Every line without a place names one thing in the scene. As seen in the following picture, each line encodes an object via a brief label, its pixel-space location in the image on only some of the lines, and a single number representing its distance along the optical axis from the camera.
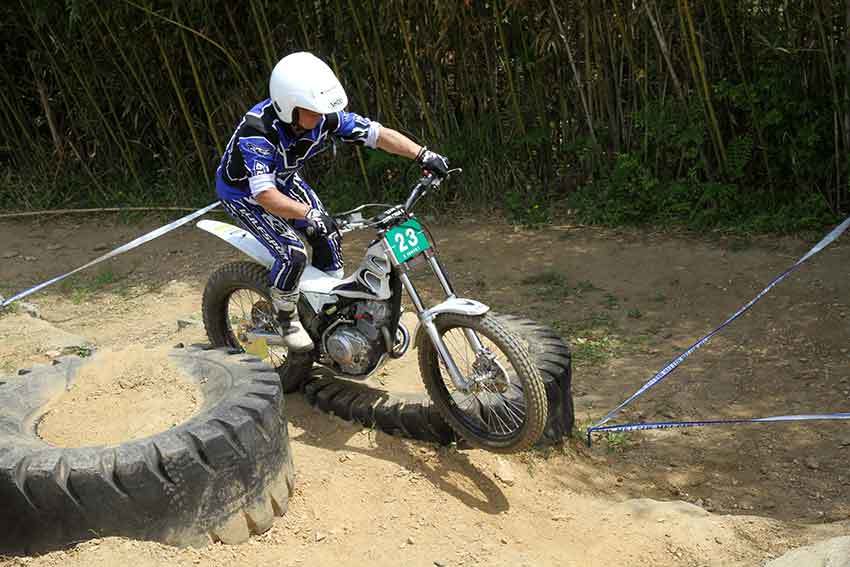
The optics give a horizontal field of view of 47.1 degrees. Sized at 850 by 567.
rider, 4.27
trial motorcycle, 4.07
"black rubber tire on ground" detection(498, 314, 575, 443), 4.34
